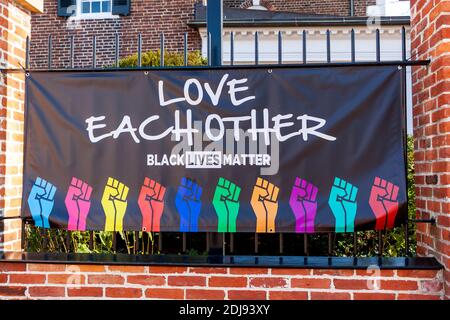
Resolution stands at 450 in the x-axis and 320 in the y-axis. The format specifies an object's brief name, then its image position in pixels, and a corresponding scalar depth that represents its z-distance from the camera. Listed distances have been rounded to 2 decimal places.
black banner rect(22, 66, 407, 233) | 3.10
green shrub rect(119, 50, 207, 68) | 6.98
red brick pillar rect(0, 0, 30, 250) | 3.30
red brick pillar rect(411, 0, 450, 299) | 2.84
